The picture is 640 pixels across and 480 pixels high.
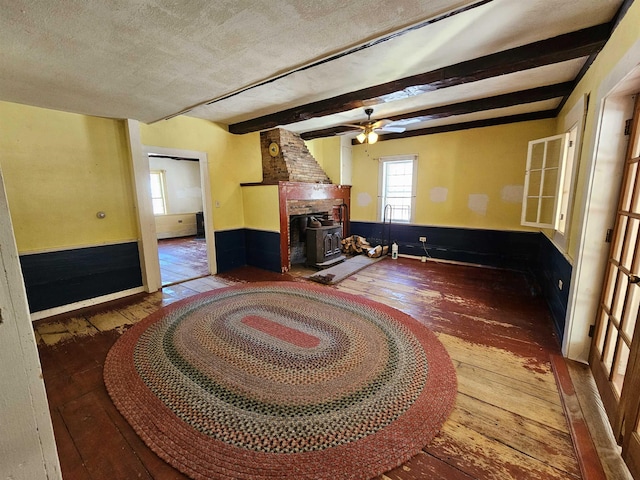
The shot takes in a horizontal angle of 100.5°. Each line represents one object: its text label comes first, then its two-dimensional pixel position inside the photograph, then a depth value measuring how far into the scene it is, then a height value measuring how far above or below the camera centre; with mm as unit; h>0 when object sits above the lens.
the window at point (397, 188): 5531 +153
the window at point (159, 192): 8055 +204
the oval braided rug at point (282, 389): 1425 -1342
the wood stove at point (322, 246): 4926 -922
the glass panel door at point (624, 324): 1385 -842
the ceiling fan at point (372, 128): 3617 +958
